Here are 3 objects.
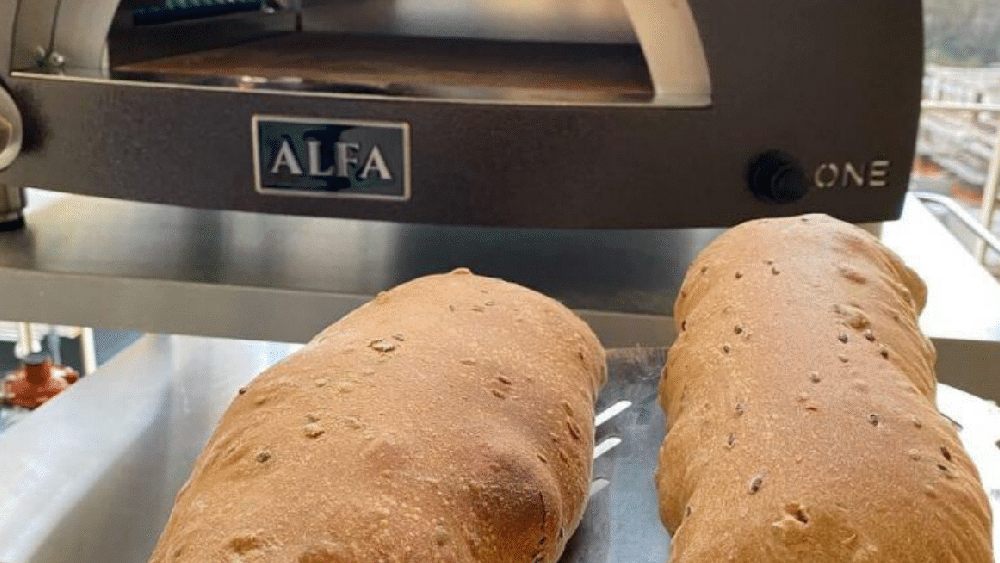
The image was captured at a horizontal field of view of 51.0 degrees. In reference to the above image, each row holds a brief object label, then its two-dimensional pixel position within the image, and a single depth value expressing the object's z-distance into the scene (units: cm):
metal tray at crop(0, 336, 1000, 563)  59
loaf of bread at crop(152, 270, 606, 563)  41
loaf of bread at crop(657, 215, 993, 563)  41
